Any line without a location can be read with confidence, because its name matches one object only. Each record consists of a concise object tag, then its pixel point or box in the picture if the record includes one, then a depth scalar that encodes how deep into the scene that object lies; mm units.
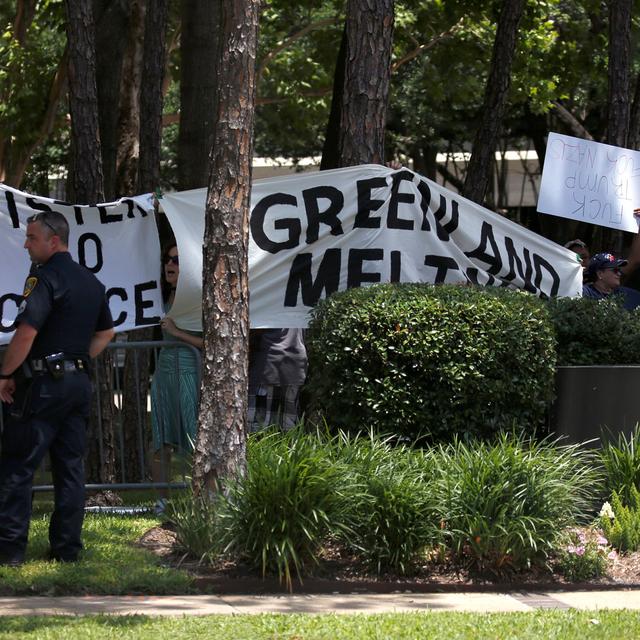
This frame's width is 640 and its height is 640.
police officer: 13523
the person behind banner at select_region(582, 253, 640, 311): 20469
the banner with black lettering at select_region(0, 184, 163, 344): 17453
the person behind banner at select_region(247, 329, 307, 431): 18281
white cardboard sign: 20281
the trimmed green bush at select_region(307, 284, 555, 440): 15352
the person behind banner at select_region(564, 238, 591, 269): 24328
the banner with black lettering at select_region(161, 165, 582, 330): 17734
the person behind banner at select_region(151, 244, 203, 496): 17359
